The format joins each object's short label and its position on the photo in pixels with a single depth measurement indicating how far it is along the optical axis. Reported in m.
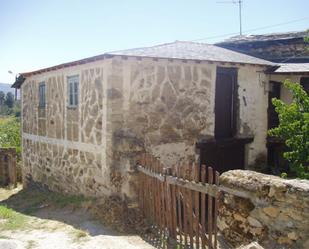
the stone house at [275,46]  13.74
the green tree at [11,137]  18.14
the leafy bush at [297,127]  7.04
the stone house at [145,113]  8.02
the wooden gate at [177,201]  5.45
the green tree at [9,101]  54.72
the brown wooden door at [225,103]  9.99
